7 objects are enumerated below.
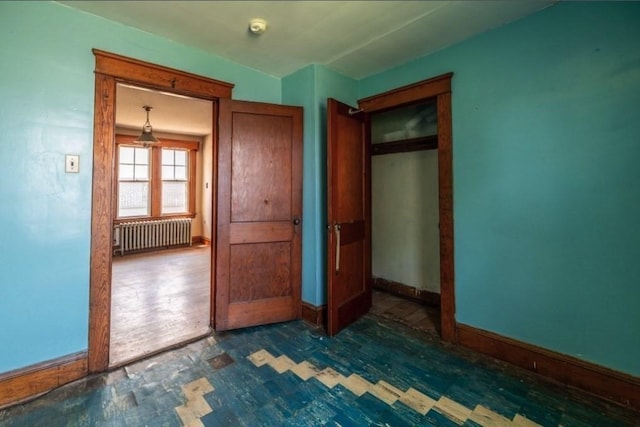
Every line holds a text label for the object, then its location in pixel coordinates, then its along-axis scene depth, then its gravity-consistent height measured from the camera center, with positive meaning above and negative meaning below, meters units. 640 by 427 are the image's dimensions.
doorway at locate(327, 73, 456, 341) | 2.46 +0.35
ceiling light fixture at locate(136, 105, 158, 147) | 4.42 +1.35
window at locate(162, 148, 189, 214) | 6.48 +0.99
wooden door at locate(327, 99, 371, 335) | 2.54 +0.07
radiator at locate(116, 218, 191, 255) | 5.86 -0.22
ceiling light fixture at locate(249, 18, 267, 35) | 2.06 +1.47
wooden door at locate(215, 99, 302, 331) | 2.60 +0.08
